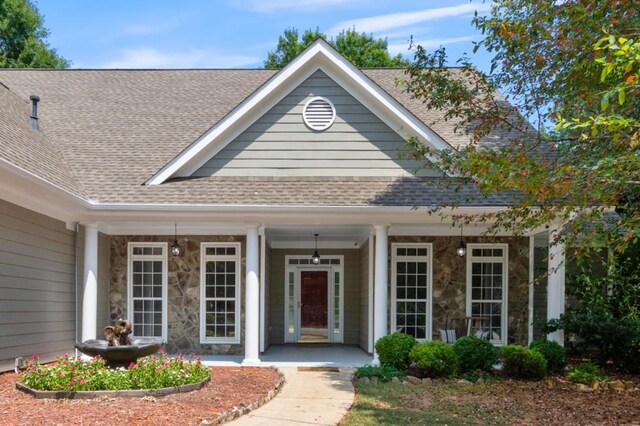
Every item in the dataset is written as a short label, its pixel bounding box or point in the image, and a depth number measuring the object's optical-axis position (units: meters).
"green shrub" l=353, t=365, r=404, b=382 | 10.05
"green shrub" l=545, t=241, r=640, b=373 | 10.90
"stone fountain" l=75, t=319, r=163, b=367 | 8.80
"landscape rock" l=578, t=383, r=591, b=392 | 9.80
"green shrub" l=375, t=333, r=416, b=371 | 10.49
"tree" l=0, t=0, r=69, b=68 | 29.77
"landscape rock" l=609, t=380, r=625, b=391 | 9.93
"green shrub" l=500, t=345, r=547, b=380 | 10.28
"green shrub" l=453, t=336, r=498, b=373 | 10.55
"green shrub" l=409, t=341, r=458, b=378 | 10.14
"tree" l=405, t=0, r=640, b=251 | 7.06
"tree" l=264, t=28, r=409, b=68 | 31.89
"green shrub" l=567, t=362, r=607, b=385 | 10.17
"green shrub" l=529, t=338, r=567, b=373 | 10.73
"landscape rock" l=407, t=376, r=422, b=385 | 9.88
